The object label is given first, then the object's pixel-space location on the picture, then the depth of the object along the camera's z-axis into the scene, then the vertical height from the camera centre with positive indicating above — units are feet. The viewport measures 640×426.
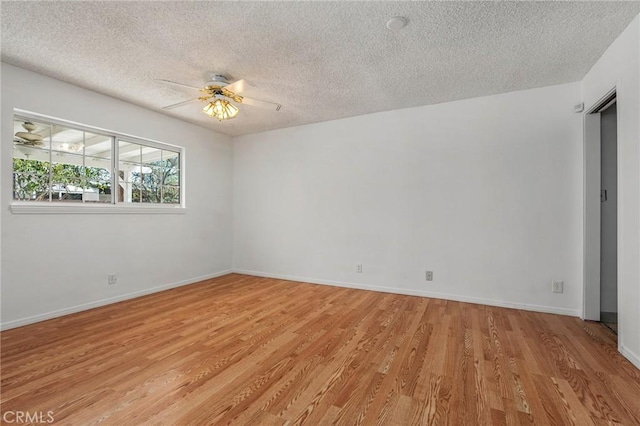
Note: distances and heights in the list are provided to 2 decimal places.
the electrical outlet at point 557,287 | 10.27 -2.77
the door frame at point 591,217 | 9.50 -0.19
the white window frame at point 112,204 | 9.45 +0.33
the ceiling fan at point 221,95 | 9.20 +4.07
